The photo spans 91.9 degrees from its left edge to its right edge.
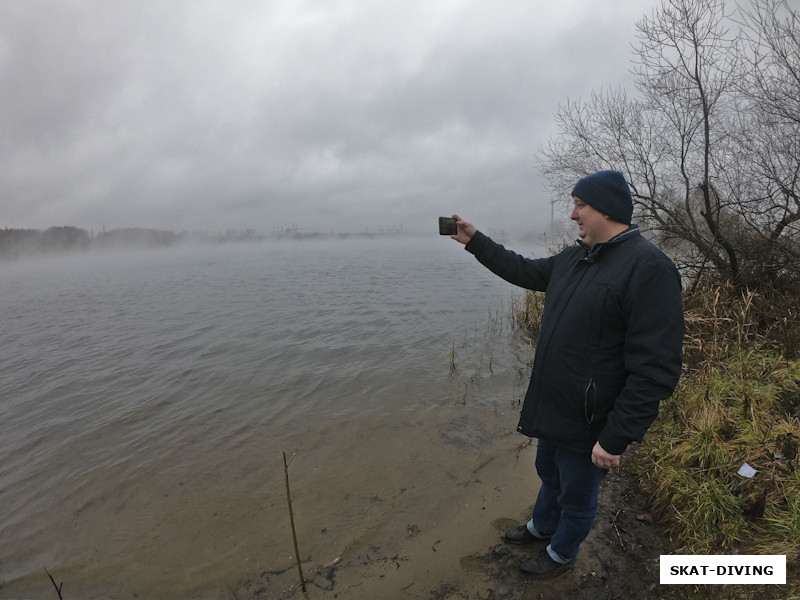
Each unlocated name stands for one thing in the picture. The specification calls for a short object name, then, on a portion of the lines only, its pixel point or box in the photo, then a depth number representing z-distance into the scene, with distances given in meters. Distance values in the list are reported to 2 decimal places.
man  2.00
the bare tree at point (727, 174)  6.08
